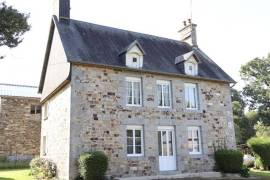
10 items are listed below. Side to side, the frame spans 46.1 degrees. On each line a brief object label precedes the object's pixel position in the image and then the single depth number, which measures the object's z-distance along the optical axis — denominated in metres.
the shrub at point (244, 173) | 17.44
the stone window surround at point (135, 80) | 16.47
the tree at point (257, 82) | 45.22
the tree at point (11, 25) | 12.16
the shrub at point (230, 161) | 17.59
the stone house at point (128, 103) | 14.96
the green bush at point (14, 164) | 23.38
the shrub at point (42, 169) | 16.17
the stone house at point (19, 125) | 25.17
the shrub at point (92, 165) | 13.34
